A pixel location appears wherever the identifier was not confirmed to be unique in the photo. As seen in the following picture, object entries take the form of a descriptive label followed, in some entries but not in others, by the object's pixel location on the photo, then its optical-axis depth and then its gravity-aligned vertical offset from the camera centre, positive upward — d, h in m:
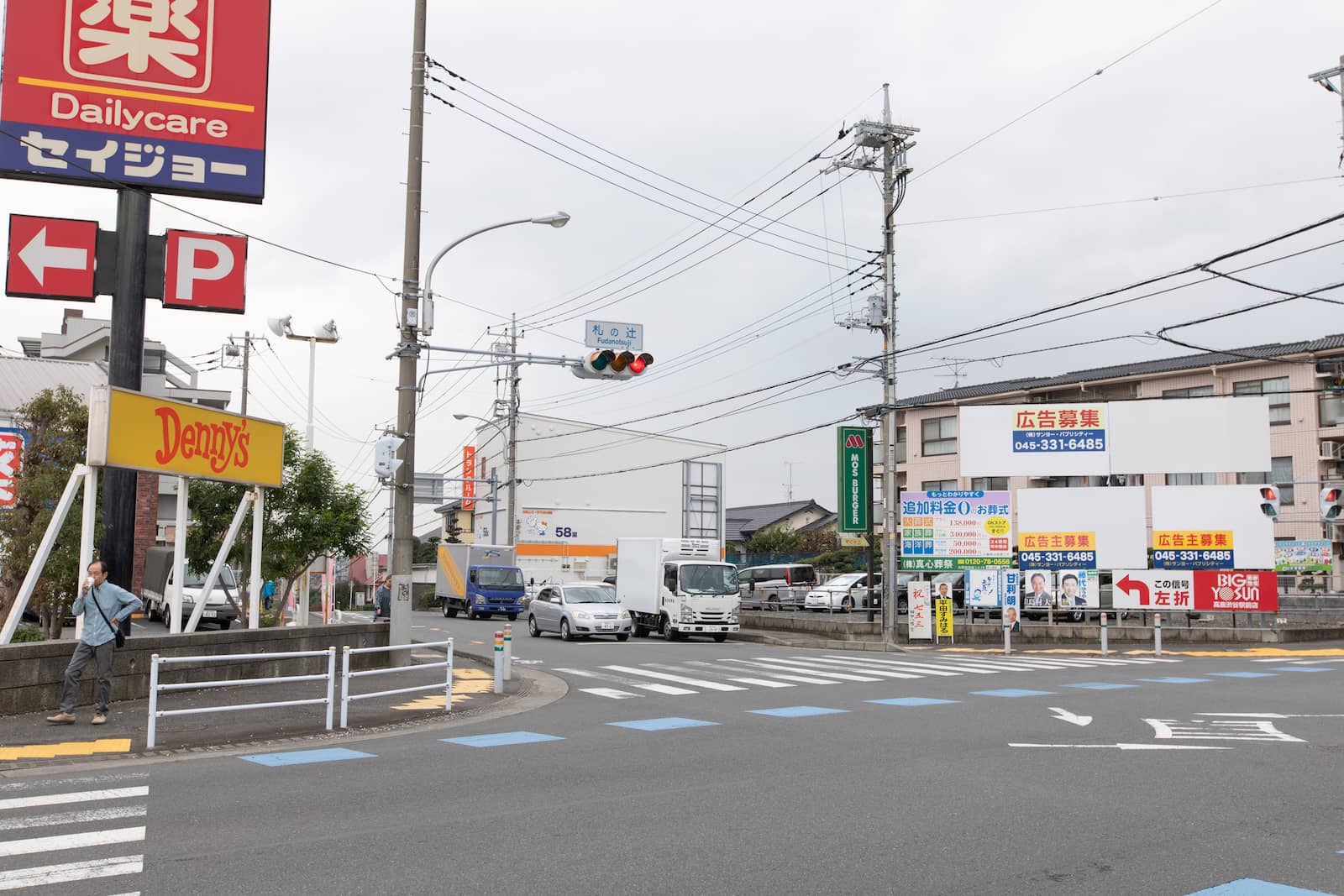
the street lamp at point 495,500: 54.06 +2.85
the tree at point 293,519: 26.86 +0.74
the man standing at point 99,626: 11.93 -0.87
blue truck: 47.16 -1.35
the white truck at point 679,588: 31.30 -1.06
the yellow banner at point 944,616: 28.67 -1.63
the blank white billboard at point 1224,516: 29.73 +1.09
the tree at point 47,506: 19.91 +0.74
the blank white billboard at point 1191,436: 30.84 +3.40
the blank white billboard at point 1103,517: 30.77 +1.07
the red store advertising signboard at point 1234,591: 29.36 -0.93
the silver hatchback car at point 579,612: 30.78 -1.77
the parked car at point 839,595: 45.91 -1.78
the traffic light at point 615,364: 20.50 +3.49
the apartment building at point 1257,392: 47.09 +7.12
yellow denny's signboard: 13.65 +1.47
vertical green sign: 33.12 +2.32
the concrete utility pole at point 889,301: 28.70 +6.80
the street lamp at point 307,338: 29.97 +6.09
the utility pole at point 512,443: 53.29 +5.28
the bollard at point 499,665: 16.56 -1.75
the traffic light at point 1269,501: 28.12 +1.42
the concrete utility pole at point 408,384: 18.98 +2.94
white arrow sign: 15.54 +4.13
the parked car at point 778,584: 51.41 -1.66
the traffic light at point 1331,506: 25.28 +1.20
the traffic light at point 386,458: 18.39 +1.52
